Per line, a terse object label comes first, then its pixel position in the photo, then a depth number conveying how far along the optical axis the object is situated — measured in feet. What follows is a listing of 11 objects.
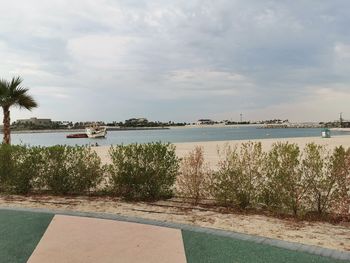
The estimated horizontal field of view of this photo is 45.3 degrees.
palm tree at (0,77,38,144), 53.52
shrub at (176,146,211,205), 25.08
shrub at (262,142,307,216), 21.31
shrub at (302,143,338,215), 20.74
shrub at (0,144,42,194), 28.66
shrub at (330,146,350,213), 20.18
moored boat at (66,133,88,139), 381.19
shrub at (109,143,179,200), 25.83
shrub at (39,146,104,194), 28.14
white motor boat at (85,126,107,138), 330.75
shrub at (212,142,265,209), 22.95
